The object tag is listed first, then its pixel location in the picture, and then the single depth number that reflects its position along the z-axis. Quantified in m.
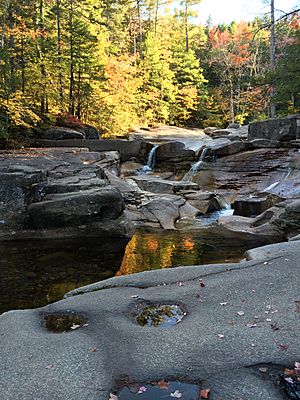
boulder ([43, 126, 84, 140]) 19.69
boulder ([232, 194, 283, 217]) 12.95
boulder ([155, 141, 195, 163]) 19.52
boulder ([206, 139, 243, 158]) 18.61
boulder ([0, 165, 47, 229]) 10.23
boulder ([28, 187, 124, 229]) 10.21
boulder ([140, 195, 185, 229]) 12.17
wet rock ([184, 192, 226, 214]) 14.31
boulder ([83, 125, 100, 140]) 21.81
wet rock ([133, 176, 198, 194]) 15.62
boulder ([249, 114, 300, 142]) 18.06
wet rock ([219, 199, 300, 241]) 10.26
